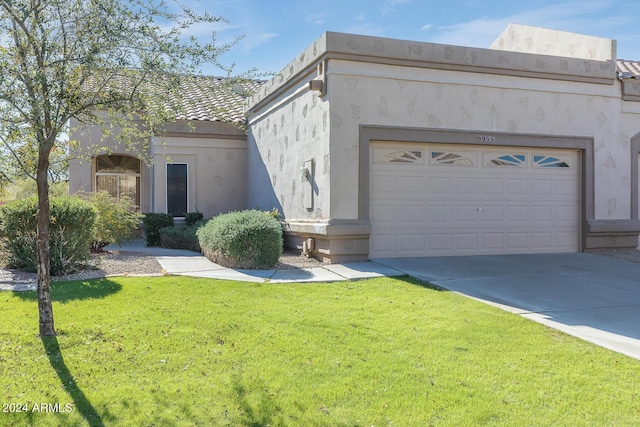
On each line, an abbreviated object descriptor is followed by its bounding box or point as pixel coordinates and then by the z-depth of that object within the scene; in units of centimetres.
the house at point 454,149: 1102
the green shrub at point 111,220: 1253
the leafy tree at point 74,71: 505
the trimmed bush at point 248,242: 997
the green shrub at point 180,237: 1370
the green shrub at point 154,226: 1593
